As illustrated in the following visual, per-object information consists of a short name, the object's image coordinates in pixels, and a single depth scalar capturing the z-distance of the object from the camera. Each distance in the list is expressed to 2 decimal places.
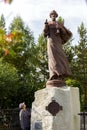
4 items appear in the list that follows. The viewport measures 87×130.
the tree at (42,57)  25.14
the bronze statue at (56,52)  7.61
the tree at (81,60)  27.03
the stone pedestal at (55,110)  7.19
